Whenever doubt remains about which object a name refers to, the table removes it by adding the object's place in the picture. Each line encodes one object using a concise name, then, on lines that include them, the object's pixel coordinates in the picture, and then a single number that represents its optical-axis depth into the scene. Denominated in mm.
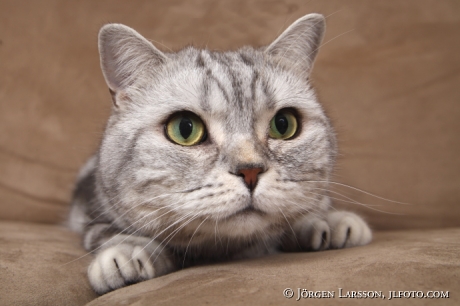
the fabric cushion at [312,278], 255
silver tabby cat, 300
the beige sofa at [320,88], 451
